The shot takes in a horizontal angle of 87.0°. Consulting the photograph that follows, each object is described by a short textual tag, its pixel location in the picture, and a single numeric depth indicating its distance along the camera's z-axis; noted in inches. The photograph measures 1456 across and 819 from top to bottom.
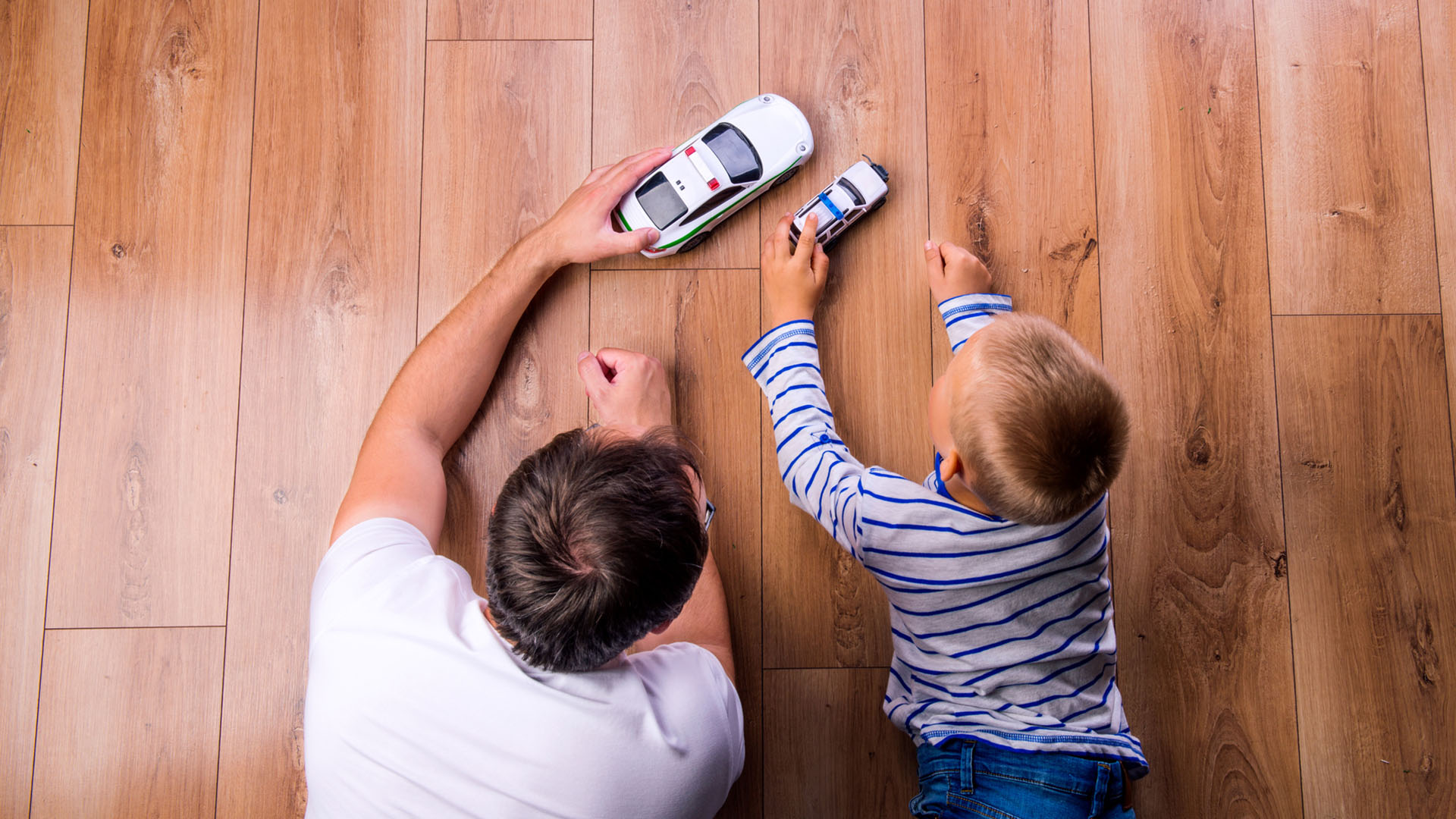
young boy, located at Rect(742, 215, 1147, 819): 27.3
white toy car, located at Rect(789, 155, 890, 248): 39.4
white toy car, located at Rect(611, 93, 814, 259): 38.8
